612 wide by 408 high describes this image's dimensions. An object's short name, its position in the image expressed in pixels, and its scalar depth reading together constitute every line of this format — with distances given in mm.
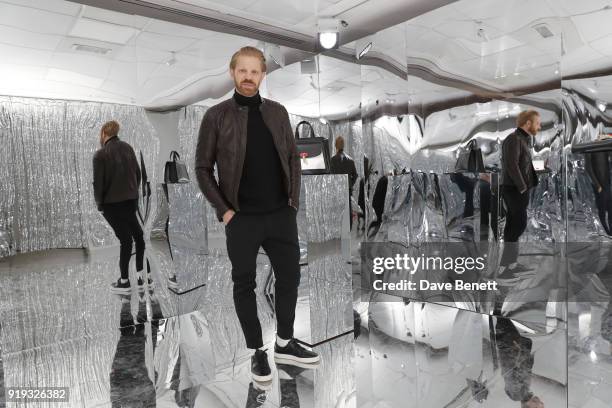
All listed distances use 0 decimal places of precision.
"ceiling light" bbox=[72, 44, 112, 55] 2210
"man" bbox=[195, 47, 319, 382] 1720
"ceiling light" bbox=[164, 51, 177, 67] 2379
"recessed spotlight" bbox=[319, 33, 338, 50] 3092
